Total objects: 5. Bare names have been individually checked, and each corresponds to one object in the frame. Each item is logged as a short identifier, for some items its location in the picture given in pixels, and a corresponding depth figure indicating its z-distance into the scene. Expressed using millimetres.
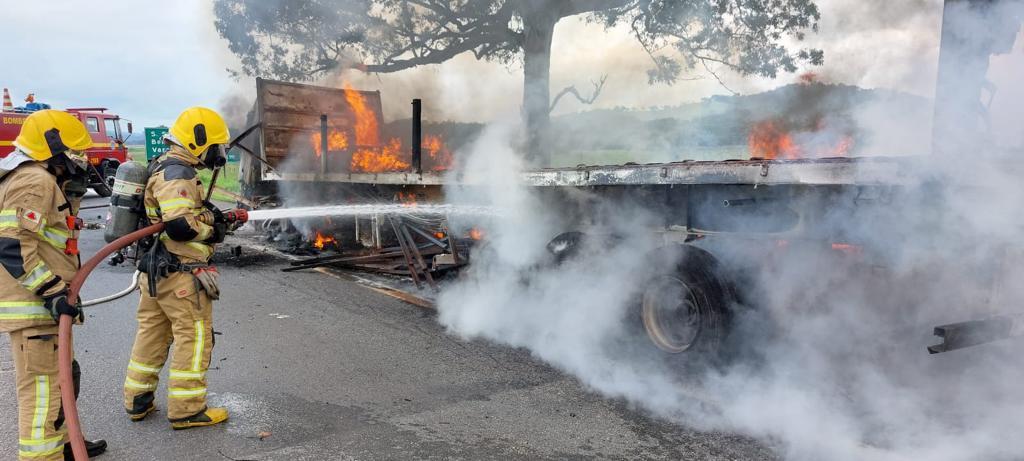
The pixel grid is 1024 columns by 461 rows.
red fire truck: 18516
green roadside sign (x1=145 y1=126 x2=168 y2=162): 19188
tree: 10109
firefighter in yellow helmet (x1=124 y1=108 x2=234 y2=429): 3332
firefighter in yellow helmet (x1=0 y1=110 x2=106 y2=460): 2762
